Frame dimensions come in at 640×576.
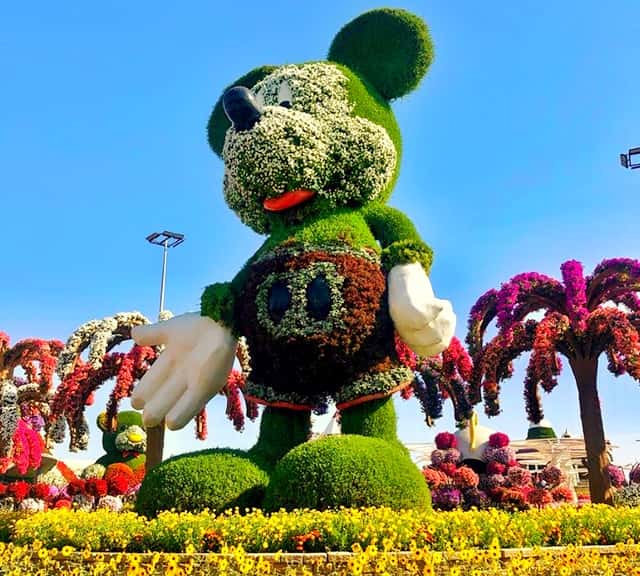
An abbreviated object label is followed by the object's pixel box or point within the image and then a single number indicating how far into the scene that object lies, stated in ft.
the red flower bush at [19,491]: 48.32
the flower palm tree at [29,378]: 47.29
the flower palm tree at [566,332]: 31.60
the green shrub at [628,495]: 35.22
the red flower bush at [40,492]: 49.03
